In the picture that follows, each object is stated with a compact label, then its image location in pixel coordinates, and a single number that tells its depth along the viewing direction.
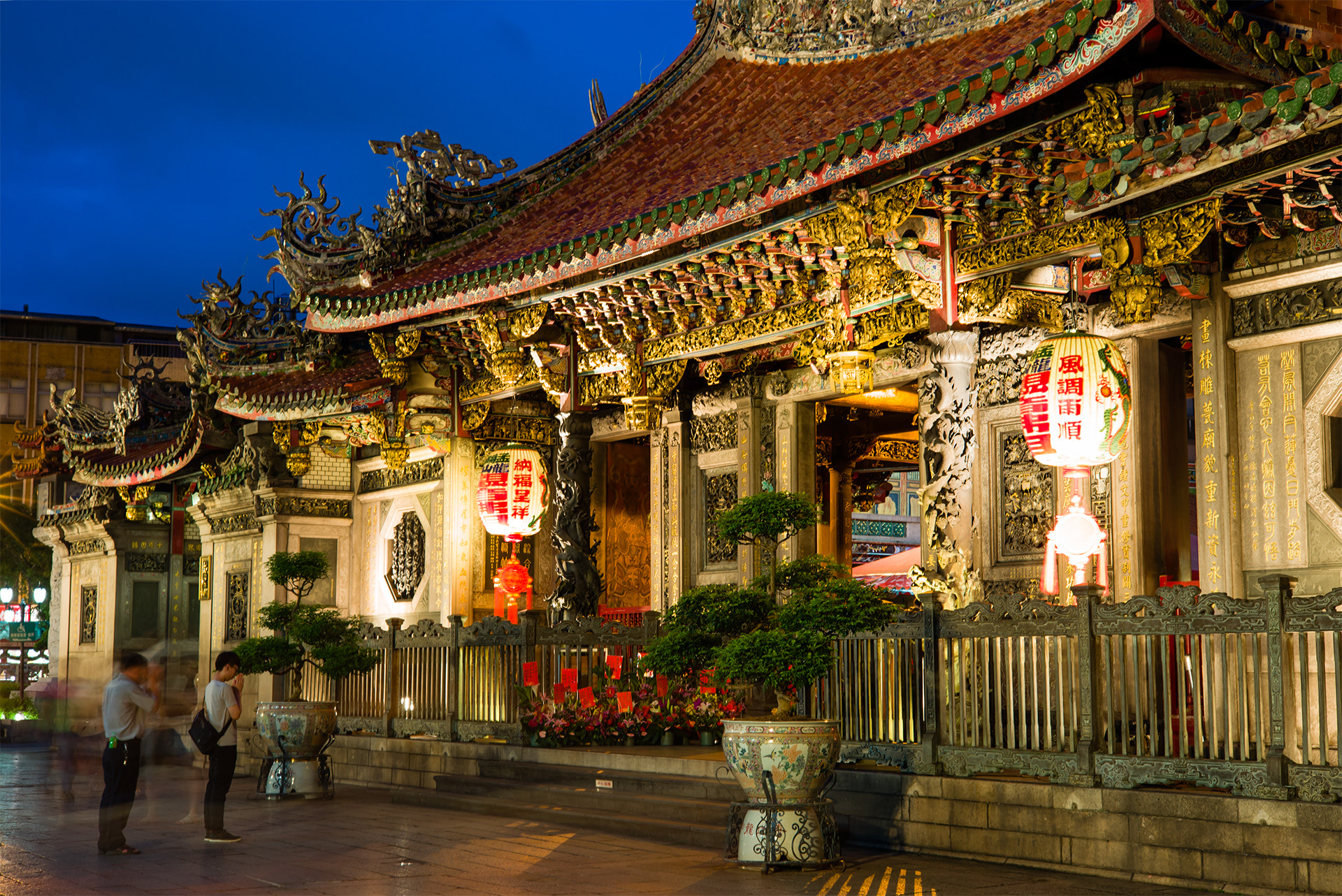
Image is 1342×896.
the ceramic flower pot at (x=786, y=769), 8.02
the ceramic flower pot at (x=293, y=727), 12.54
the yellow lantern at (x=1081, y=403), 8.96
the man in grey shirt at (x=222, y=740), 9.69
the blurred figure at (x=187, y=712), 14.68
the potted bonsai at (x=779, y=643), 8.07
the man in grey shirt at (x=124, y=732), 9.23
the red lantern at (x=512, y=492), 13.85
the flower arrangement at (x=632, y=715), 11.86
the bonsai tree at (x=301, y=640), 13.15
